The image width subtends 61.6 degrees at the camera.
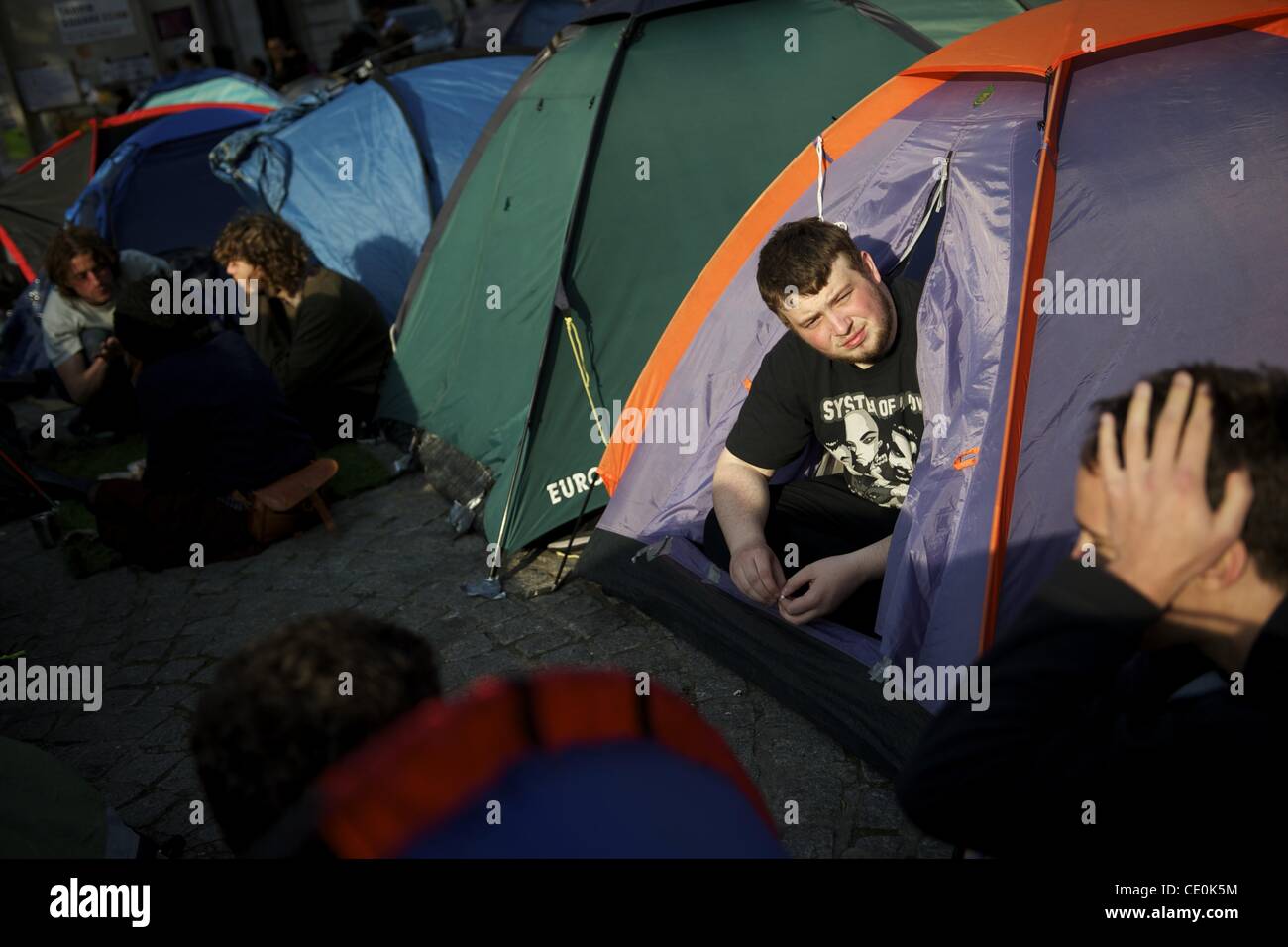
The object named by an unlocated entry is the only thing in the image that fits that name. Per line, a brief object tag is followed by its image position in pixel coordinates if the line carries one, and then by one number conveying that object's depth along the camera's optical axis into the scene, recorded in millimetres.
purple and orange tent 2410
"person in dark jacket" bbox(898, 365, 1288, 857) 1312
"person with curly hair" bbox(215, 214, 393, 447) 5359
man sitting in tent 2887
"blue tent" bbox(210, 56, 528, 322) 6289
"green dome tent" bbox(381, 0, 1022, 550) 4199
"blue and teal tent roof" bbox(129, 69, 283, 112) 8383
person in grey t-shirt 5793
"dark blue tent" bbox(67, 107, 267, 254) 7422
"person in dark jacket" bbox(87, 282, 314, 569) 4426
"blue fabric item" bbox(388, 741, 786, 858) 996
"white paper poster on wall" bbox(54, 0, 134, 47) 16625
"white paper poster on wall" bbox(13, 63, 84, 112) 16359
